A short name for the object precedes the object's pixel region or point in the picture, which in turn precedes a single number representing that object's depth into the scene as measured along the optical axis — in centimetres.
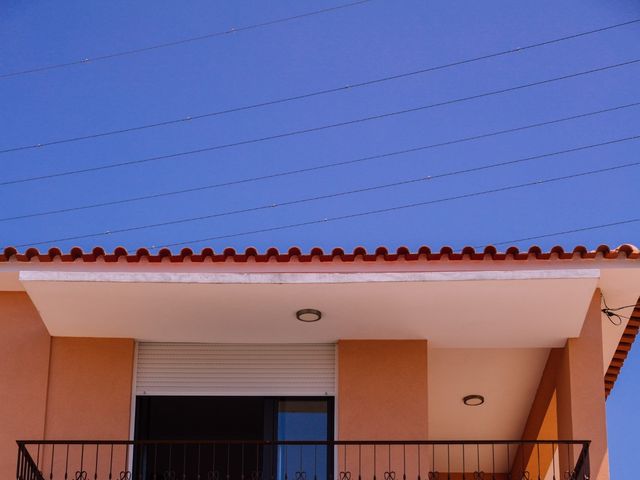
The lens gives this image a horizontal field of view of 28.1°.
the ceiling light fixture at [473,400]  1565
